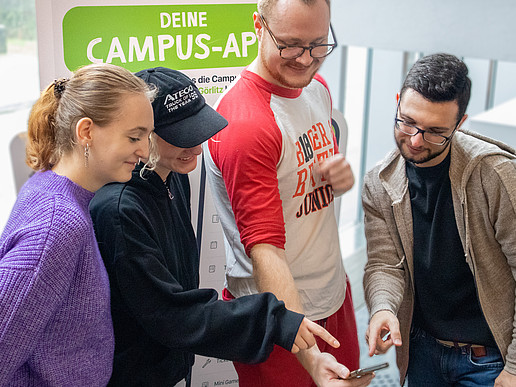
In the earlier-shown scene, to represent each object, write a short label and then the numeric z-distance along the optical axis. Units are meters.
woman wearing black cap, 1.52
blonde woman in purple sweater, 1.32
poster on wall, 2.07
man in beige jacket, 1.84
